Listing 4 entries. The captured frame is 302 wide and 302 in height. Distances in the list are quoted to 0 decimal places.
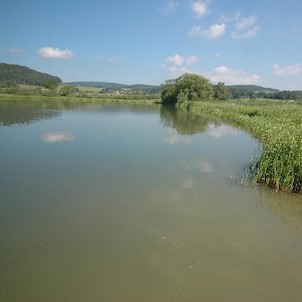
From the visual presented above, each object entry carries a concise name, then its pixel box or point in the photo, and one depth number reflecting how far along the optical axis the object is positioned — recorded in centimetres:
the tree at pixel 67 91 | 9350
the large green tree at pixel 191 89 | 7519
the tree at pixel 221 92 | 9888
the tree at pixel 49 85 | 10650
